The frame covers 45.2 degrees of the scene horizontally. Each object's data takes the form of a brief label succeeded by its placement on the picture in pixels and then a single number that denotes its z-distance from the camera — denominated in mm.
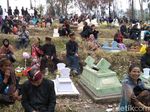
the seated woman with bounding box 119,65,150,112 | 2654
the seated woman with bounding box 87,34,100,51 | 8430
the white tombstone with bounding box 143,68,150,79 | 5271
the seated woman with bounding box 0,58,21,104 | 3740
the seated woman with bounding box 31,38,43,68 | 6550
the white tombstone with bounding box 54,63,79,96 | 4865
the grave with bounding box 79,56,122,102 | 4661
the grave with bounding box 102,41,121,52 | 8309
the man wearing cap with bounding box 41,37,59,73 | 6508
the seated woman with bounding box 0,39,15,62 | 6014
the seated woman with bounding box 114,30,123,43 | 9405
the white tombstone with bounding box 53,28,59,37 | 10621
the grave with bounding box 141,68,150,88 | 5003
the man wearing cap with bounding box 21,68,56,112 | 2814
